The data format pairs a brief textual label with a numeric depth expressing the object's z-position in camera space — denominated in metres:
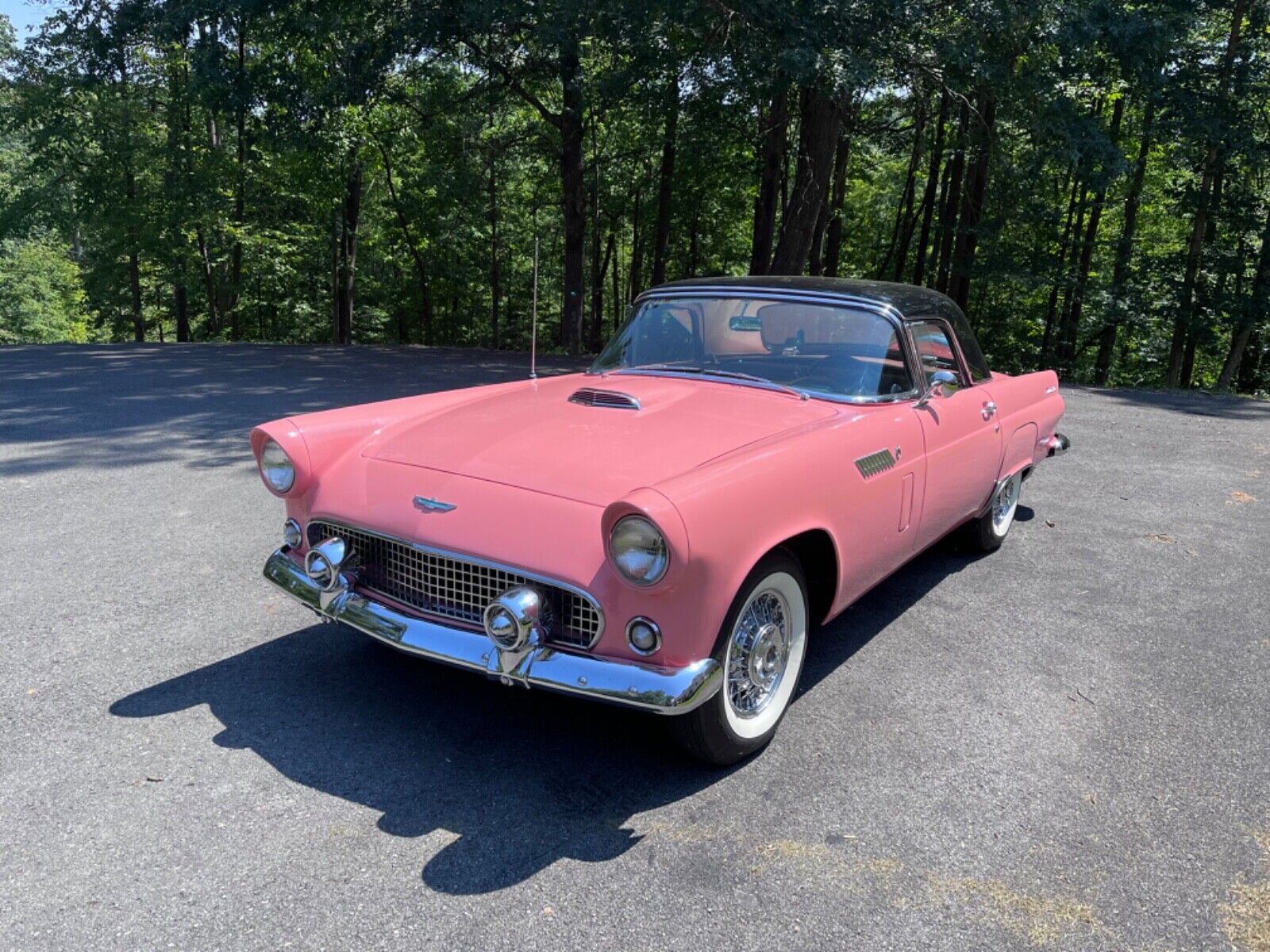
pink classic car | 2.68
